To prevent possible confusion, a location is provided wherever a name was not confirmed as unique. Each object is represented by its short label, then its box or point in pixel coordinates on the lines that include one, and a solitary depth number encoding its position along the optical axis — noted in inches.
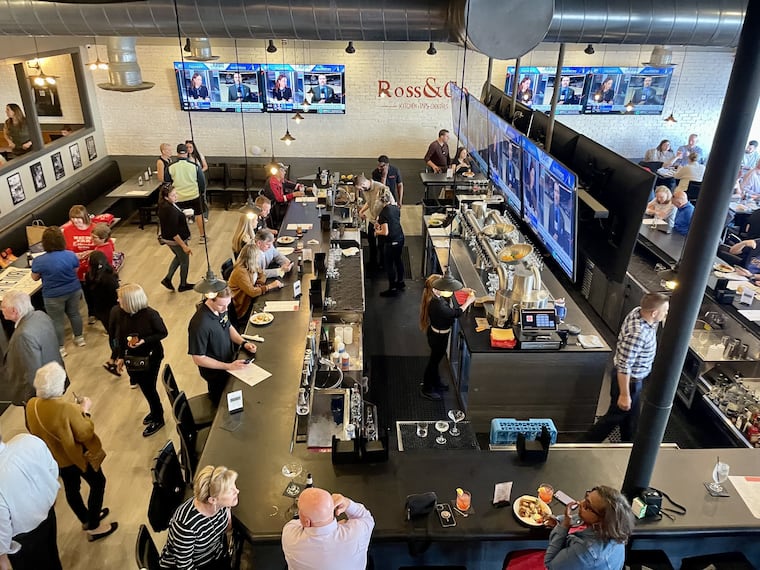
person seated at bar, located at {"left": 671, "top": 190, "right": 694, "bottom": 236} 298.5
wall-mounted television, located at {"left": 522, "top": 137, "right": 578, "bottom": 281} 180.9
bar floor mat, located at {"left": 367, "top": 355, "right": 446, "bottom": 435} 228.2
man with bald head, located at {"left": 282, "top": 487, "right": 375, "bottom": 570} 111.5
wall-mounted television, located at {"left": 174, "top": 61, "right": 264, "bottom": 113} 445.1
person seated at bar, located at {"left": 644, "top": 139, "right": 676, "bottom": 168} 454.6
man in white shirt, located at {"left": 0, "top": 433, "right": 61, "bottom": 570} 128.5
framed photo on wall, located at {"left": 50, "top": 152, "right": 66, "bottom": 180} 386.0
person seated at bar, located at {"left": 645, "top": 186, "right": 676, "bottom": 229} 309.1
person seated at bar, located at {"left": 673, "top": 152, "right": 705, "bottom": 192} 403.5
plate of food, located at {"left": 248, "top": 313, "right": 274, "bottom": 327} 214.4
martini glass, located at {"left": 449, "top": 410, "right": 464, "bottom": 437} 160.9
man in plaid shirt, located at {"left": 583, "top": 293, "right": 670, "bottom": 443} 175.6
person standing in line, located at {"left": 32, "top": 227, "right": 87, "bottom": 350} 236.7
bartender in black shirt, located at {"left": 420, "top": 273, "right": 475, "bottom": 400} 216.1
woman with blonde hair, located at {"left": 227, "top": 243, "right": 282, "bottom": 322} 231.3
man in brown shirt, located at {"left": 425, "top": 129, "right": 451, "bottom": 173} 436.5
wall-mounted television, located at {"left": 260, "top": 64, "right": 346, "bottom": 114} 445.7
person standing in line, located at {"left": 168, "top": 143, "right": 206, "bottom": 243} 381.1
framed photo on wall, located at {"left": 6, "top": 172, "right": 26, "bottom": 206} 335.9
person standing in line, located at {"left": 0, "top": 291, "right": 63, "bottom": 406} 180.7
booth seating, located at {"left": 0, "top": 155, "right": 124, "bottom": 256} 322.7
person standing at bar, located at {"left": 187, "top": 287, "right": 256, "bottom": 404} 181.2
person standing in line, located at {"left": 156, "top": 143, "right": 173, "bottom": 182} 386.3
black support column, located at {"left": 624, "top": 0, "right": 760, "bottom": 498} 92.4
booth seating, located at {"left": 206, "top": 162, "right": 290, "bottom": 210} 469.4
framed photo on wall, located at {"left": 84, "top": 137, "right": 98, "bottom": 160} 439.8
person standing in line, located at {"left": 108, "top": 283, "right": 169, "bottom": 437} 189.6
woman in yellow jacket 148.2
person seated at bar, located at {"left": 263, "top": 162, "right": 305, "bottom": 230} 366.6
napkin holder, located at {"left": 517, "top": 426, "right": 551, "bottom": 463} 144.6
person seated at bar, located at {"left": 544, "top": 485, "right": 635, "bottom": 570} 106.2
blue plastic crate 156.2
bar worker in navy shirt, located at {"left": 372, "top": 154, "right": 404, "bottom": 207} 376.8
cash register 204.1
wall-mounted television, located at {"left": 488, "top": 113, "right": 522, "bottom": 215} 244.5
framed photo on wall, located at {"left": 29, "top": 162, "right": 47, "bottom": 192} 360.2
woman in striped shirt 118.3
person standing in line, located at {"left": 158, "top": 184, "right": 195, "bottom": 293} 307.6
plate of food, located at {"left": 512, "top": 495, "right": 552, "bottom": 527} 129.5
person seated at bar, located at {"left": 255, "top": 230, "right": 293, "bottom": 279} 248.7
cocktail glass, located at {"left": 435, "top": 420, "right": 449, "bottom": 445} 157.9
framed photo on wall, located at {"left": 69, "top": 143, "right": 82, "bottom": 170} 414.3
